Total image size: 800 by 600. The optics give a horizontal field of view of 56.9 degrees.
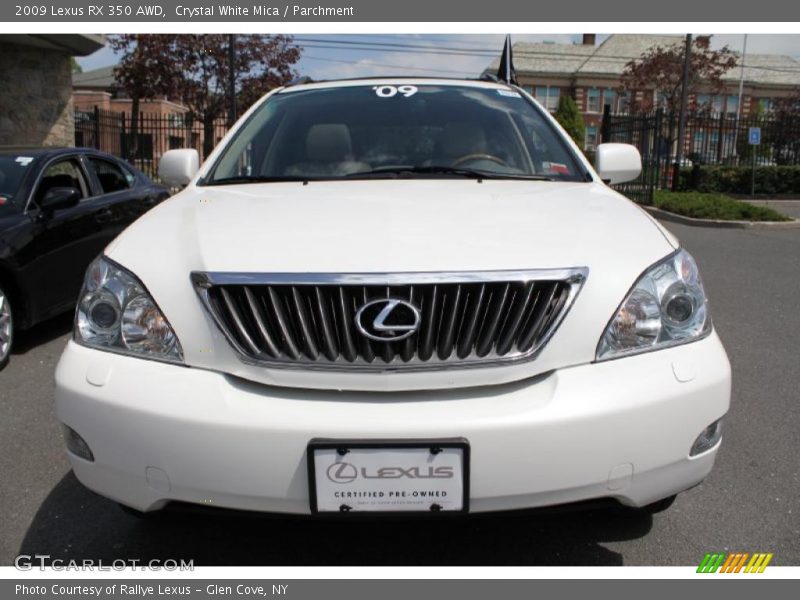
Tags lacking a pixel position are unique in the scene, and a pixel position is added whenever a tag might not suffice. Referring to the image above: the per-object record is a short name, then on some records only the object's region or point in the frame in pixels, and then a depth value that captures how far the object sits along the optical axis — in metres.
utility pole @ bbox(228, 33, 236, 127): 19.75
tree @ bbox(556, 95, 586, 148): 51.79
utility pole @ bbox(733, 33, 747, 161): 24.24
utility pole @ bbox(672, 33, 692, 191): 20.86
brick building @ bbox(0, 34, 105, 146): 16.41
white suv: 1.87
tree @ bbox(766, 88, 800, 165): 24.02
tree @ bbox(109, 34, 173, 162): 27.52
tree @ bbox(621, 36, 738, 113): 34.00
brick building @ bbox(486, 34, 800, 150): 68.41
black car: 5.04
